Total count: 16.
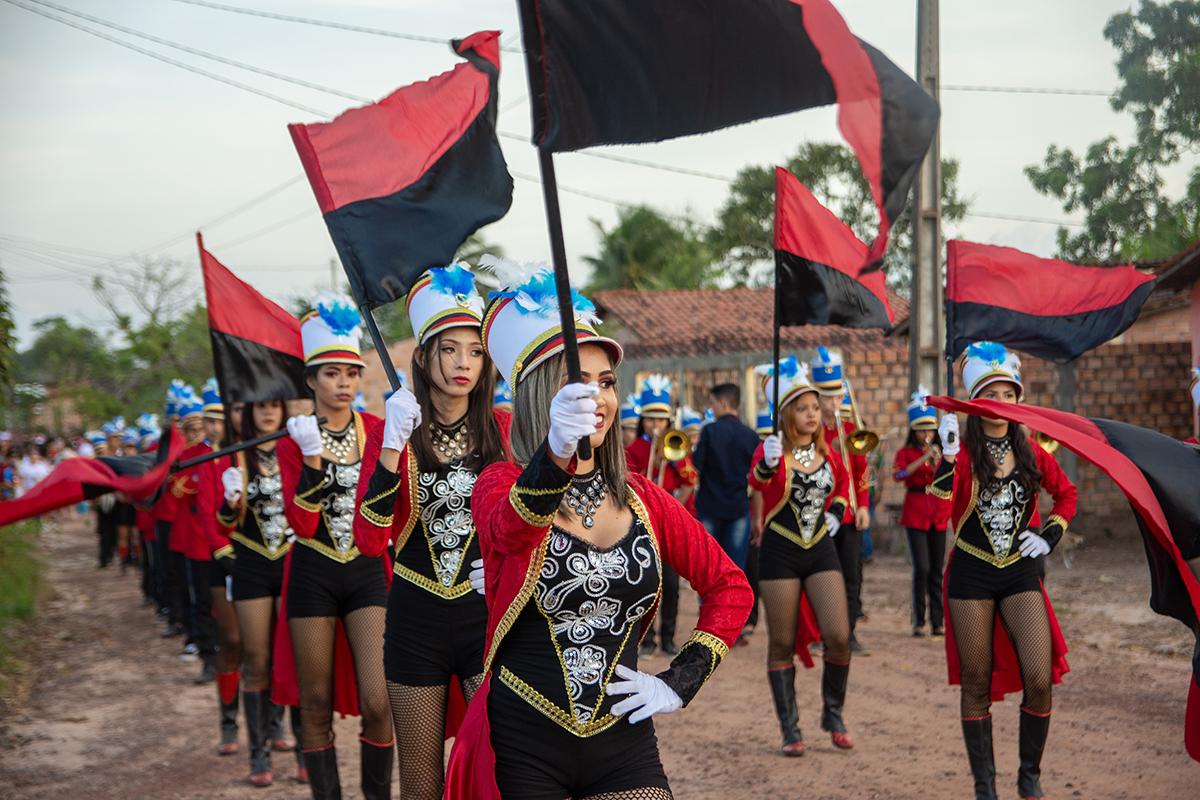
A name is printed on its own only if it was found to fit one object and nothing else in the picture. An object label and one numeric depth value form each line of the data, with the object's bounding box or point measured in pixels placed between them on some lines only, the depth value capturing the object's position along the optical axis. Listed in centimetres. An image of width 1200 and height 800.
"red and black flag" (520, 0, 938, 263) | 303
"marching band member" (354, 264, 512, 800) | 469
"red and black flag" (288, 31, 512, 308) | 477
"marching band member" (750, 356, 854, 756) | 777
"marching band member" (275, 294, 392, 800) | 584
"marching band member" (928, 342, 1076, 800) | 632
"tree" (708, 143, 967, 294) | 2881
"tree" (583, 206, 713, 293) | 3750
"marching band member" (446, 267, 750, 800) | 338
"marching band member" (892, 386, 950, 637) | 1196
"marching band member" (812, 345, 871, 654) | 1022
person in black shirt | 1237
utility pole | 1348
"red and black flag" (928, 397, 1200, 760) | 452
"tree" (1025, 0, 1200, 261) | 3031
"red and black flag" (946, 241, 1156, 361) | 740
